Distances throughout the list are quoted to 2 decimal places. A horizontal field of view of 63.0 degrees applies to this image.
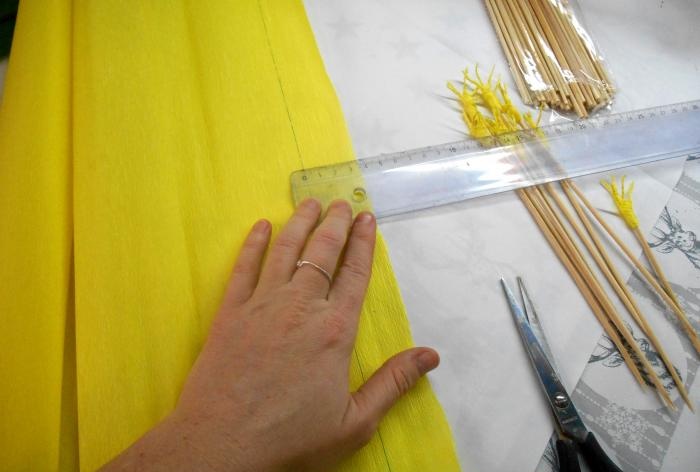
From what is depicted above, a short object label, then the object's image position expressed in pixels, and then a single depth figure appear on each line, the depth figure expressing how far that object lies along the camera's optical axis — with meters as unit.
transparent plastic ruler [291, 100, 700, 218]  0.36
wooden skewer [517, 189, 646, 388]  0.33
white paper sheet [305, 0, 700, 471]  0.32
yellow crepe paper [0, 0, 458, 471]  0.30
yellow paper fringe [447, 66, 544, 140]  0.39
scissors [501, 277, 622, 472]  0.29
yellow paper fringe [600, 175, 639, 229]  0.36
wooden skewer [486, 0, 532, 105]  0.41
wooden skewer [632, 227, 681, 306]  0.34
